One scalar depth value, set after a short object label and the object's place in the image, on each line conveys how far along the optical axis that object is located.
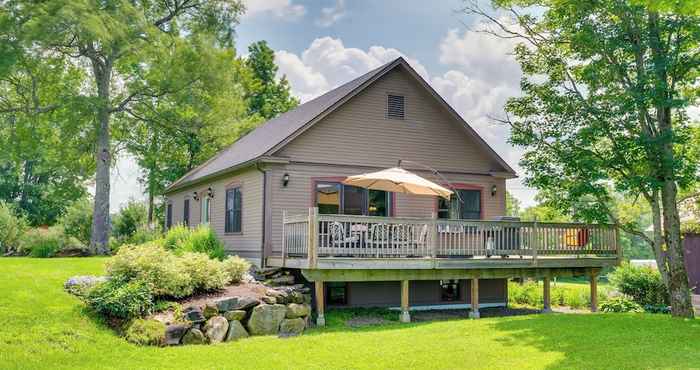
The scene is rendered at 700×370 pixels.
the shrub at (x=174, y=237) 16.91
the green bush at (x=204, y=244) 15.18
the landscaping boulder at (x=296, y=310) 11.99
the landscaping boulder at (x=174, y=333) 10.12
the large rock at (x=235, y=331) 10.96
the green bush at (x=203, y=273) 11.94
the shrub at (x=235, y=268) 12.97
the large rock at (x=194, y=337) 10.34
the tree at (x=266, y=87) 39.62
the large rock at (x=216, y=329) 10.66
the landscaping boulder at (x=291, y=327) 11.63
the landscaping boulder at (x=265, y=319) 11.37
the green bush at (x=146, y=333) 9.88
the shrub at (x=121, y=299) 10.58
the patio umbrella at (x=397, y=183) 13.55
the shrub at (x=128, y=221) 30.66
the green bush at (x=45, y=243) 23.53
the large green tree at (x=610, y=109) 13.01
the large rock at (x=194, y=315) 10.67
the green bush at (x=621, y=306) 16.17
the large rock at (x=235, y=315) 11.12
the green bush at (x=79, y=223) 28.34
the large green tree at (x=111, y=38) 23.50
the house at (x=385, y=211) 13.34
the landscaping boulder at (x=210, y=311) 10.91
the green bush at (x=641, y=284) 17.61
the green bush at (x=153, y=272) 11.43
